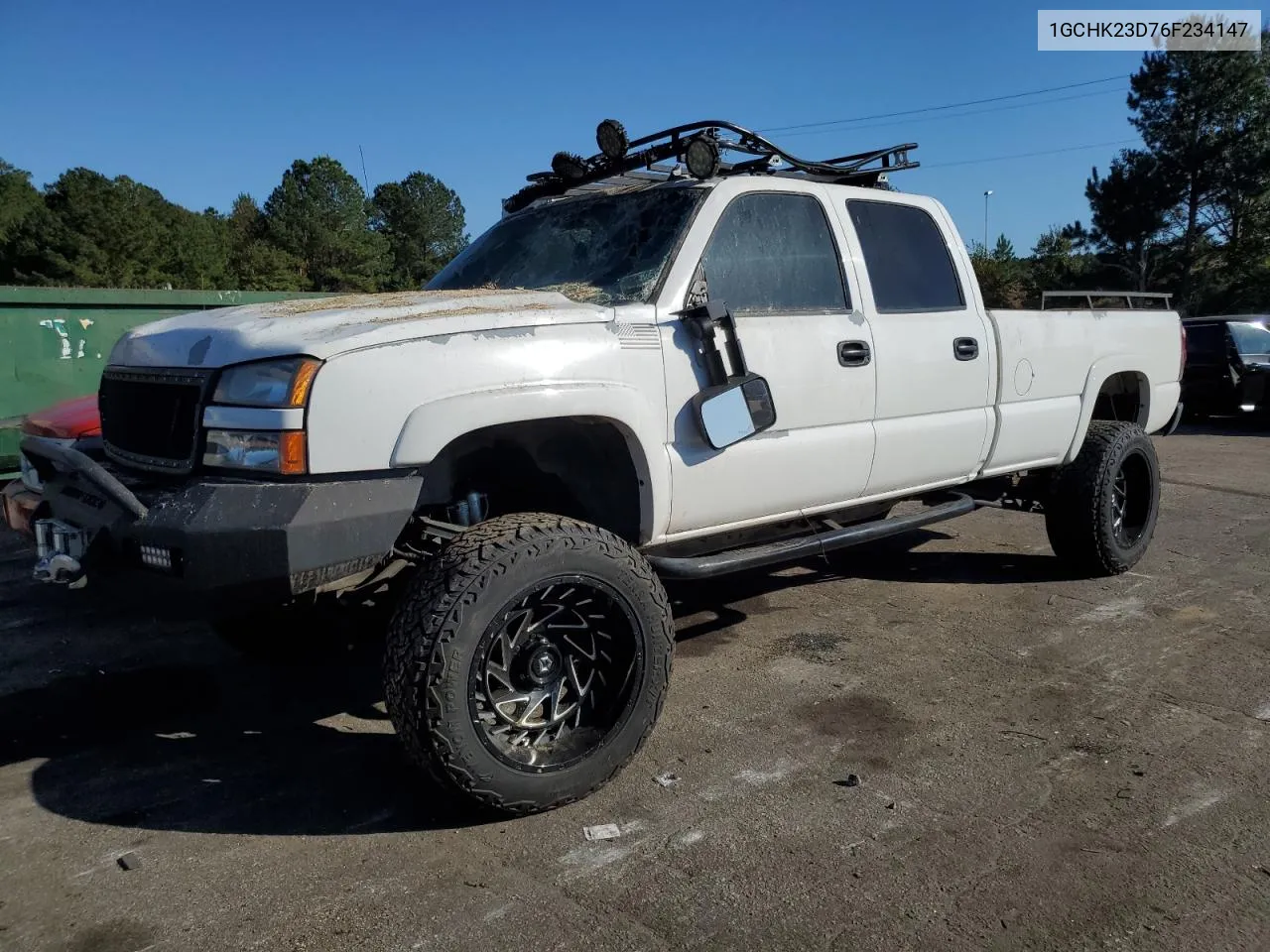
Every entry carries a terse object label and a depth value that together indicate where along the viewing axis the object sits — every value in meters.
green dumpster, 8.42
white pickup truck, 2.78
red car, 3.54
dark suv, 14.04
